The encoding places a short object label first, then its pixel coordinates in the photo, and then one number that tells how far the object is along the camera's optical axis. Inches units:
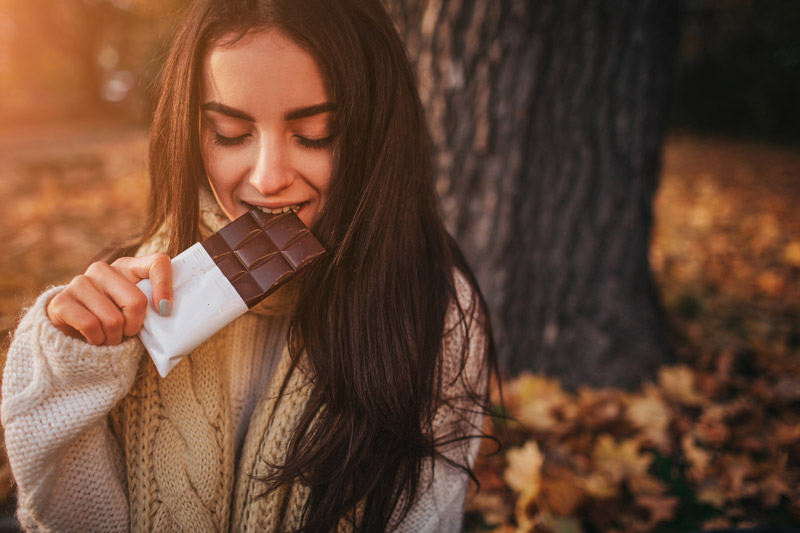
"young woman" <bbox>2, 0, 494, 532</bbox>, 28.6
